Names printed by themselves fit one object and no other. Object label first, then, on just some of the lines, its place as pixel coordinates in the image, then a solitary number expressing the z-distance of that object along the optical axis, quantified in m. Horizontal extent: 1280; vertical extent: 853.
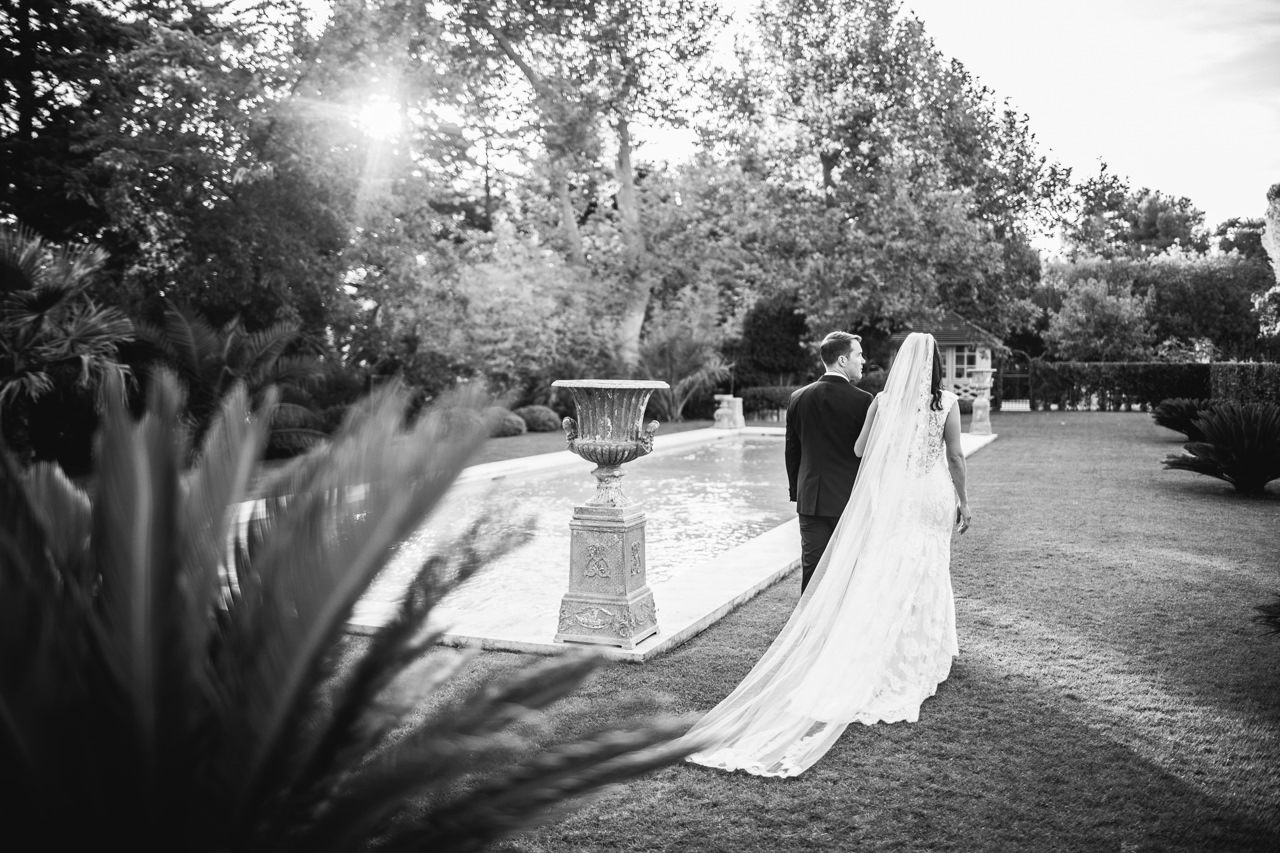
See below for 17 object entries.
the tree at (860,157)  28.42
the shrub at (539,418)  25.77
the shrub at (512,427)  23.98
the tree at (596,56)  23.38
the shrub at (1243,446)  12.98
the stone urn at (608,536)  6.26
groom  6.45
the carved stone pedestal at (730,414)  26.58
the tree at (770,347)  34.59
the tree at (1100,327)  40.44
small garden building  35.06
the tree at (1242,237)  59.09
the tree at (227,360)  15.66
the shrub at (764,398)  31.91
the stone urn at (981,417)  24.30
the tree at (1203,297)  45.72
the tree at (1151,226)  65.96
